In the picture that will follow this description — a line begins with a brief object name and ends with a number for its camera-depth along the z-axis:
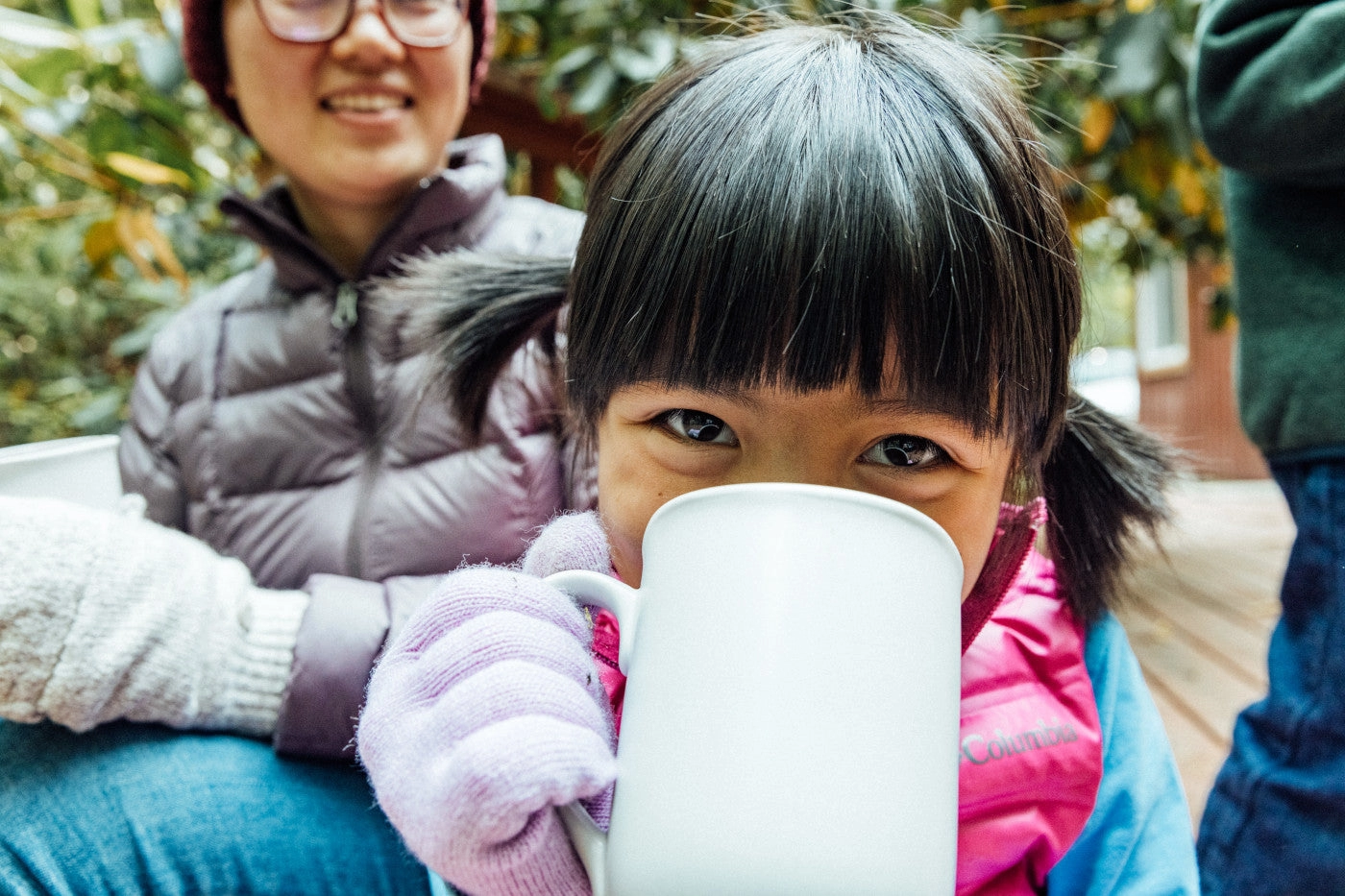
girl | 0.40
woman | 0.64
